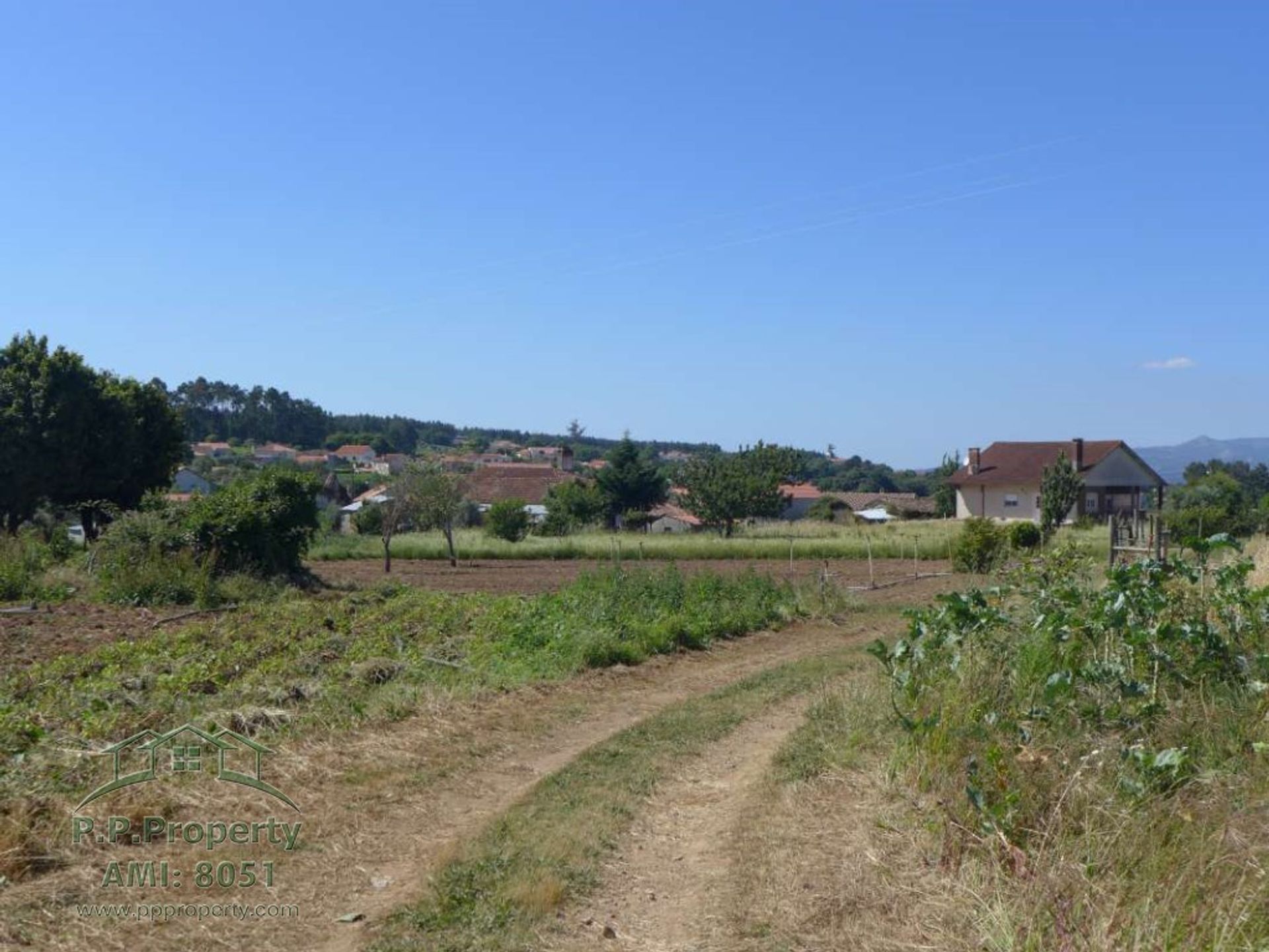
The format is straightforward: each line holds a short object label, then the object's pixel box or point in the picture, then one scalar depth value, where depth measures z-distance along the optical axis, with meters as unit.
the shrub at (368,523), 50.91
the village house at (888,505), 86.75
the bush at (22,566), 22.02
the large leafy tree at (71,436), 36.69
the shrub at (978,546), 27.74
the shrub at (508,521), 48.22
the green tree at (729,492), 60.97
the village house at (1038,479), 63.38
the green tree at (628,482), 71.12
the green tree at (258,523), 23.52
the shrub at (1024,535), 30.47
